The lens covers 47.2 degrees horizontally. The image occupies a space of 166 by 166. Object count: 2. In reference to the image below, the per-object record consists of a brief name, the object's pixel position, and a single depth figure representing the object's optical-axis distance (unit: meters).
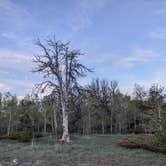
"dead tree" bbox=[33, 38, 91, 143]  16.70
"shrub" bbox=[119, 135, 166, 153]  9.81
